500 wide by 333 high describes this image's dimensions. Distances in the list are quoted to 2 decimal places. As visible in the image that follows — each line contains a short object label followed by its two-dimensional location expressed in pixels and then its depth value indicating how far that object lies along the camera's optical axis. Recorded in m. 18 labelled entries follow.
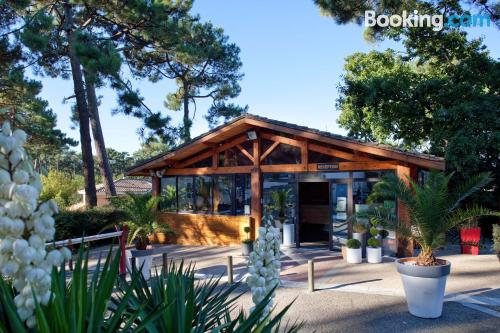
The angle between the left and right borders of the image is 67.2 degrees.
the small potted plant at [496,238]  8.09
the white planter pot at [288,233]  12.13
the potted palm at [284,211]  12.08
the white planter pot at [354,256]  9.70
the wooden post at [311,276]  7.17
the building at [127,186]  36.42
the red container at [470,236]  10.51
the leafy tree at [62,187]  20.37
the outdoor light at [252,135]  12.06
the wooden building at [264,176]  10.46
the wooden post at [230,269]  7.80
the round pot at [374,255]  9.59
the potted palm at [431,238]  5.73
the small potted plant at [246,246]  10.91
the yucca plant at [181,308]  2.04
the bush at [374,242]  9.70
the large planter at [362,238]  10.23
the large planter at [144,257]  8.61
